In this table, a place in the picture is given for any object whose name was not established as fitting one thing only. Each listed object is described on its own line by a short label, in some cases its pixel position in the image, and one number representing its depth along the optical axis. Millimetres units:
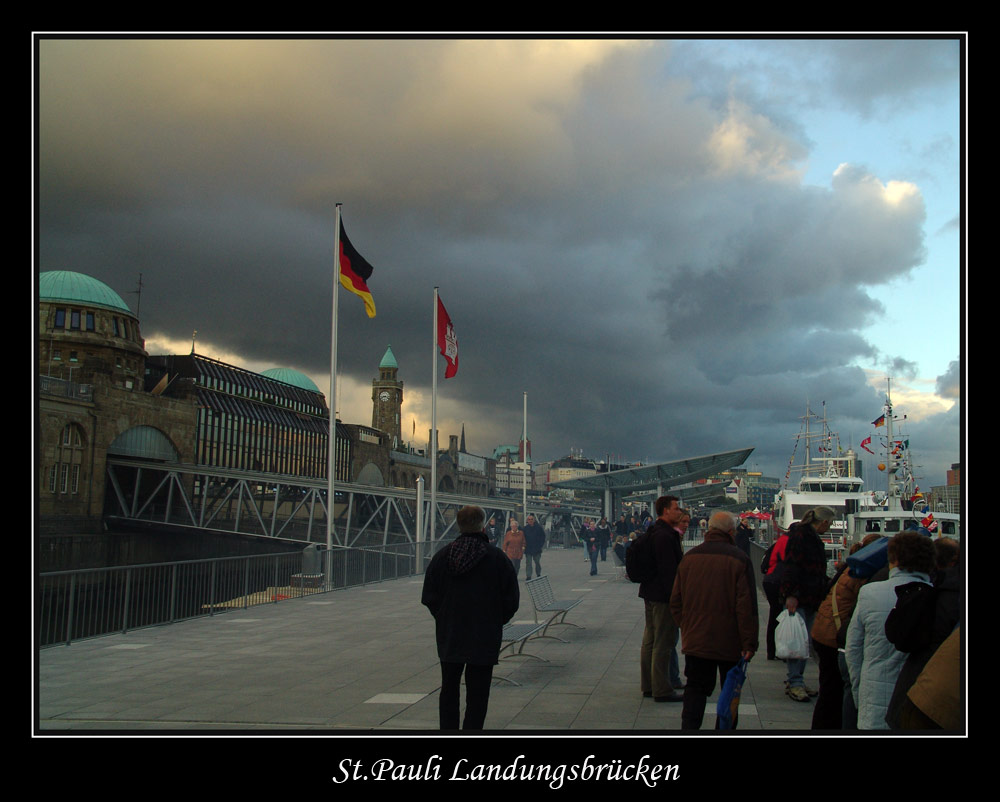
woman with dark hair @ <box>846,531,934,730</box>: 4930
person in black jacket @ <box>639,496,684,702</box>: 7914
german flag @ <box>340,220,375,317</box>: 22438
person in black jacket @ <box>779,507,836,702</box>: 7969
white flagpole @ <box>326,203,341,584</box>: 21109
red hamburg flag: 27234
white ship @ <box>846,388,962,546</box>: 24438
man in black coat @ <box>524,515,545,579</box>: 22281
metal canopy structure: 43750
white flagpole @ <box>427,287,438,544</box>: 27250
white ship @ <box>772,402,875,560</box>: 34375
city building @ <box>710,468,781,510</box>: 178775
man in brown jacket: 5809
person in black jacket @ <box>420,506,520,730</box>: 5824
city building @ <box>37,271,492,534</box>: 54469
